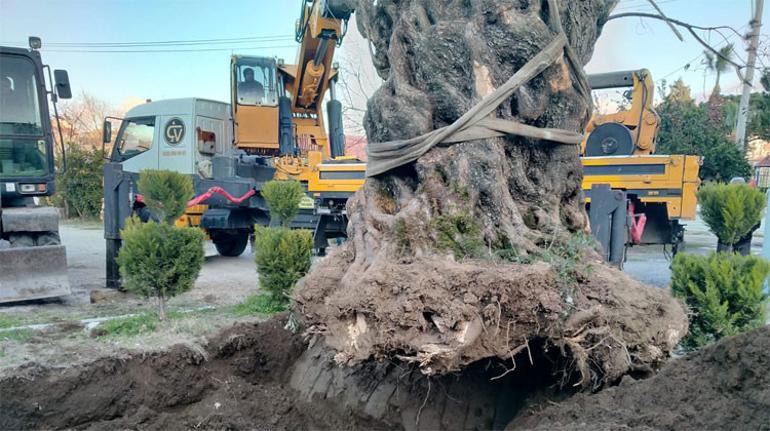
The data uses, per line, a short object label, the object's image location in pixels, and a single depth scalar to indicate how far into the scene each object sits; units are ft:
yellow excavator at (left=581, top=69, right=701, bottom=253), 26.27
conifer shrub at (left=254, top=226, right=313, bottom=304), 18.37
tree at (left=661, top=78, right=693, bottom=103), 63.60
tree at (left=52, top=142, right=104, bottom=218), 67.56
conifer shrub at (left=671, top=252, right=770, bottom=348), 13.04
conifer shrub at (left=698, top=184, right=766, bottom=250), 17.92
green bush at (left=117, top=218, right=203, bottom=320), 16.22
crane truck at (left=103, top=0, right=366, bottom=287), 32.58
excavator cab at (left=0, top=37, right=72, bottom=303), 21.23
